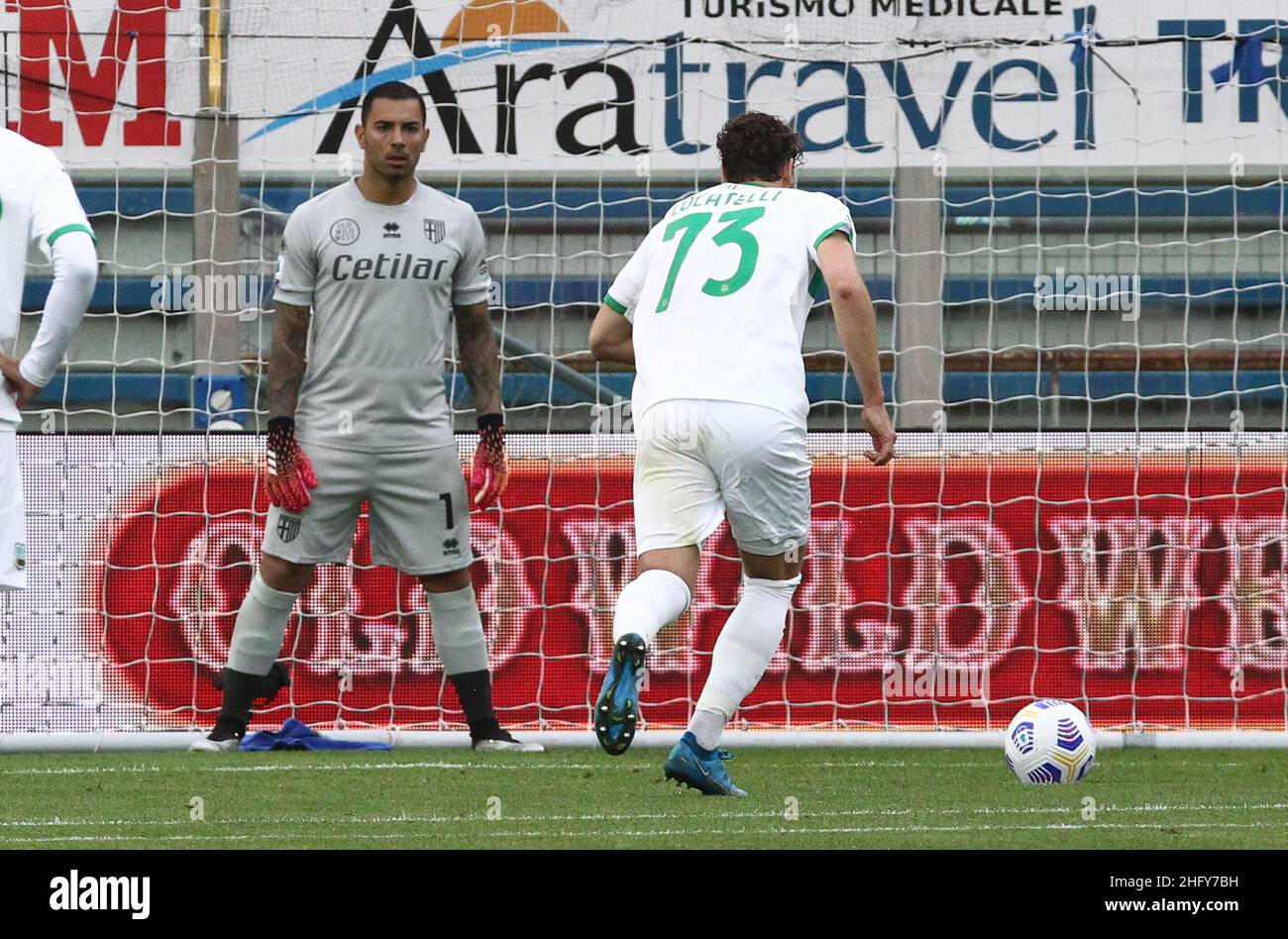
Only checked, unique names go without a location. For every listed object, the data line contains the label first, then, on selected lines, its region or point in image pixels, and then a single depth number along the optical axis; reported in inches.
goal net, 577.0
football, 431.5
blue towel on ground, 523.2
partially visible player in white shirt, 381.4
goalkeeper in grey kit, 488.7
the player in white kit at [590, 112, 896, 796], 390.0
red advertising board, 576.4
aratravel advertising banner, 610.9
